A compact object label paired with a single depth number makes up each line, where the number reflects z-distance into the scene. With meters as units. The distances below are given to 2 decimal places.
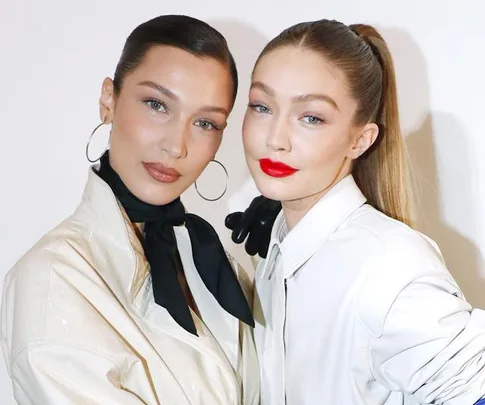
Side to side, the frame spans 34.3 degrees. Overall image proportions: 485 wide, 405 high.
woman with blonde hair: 1.07
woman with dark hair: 1.06
